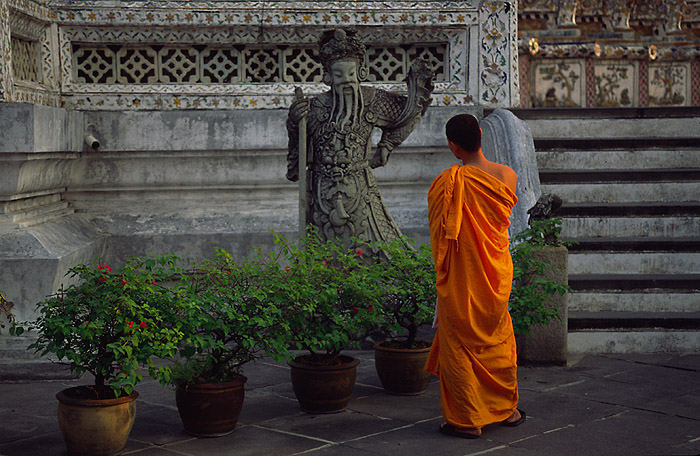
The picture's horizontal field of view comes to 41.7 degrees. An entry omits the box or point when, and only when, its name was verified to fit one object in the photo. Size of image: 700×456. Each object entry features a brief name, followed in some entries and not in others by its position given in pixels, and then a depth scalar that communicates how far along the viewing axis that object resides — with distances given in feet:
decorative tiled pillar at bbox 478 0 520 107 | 29.50
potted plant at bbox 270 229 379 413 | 18.08
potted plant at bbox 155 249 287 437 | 16.76
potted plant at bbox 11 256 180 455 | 15.57
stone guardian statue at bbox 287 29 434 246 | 23.04
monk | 17.11
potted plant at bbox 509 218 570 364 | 20.13
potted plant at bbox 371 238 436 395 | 19.79
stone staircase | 24.36
